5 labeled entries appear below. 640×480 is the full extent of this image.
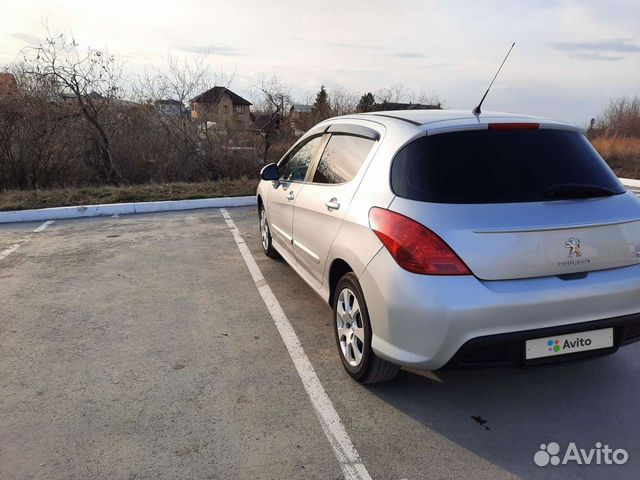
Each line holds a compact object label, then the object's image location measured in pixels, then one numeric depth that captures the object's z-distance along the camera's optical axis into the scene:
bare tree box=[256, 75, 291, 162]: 14.84
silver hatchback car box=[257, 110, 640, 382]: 2.44
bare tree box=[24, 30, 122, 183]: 12.45
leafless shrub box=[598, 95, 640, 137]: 25.22
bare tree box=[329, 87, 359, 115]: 17.48
